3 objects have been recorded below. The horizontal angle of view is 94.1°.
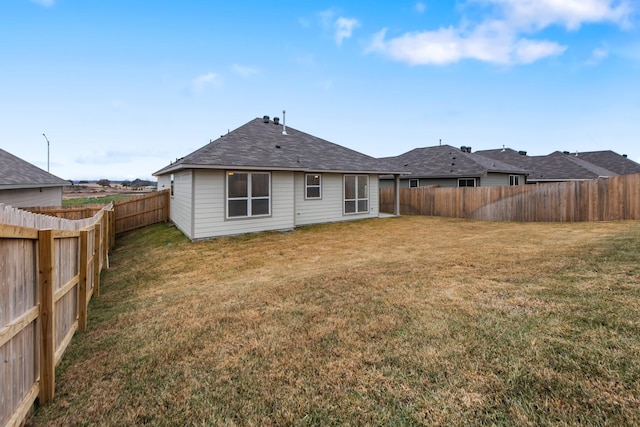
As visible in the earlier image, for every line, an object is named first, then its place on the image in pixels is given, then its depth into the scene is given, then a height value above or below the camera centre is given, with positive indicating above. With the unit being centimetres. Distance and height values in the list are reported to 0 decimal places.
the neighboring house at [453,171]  2147 +239
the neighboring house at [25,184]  1091 +81
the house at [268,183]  1160 +91
